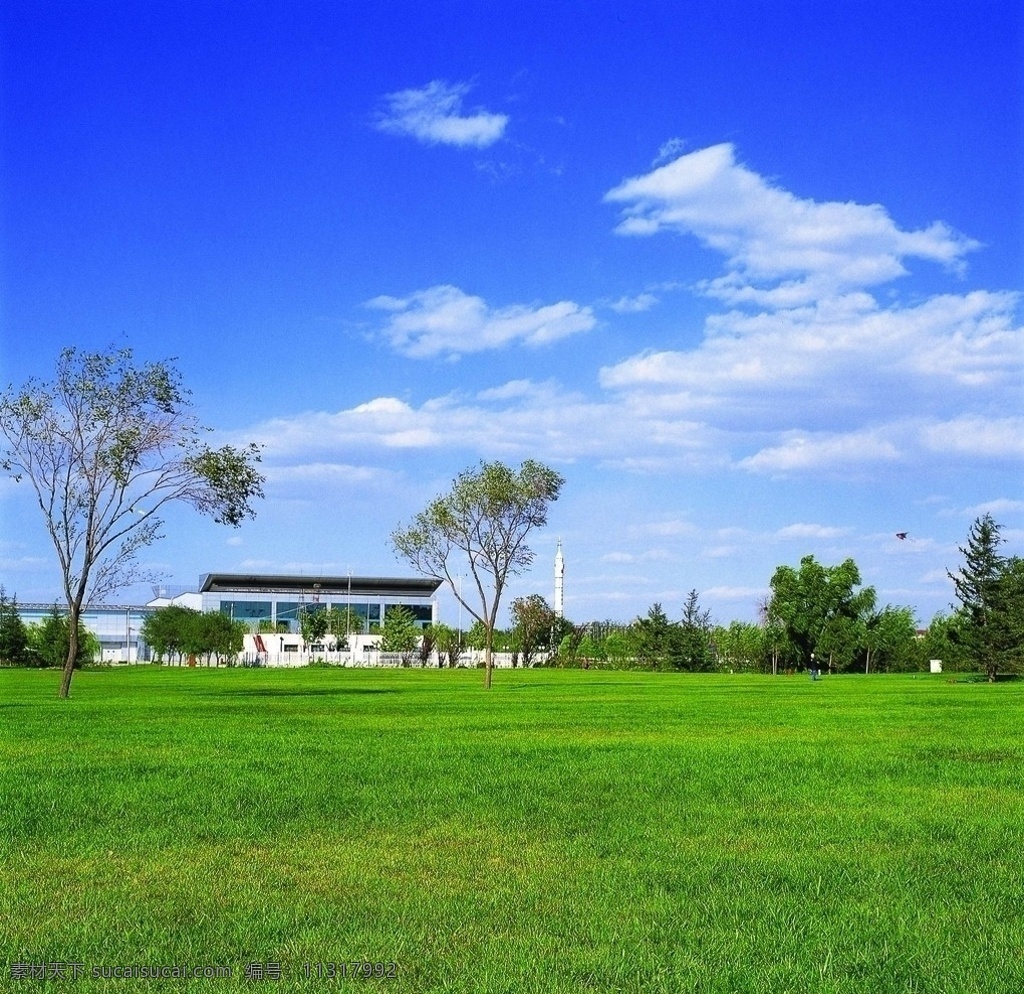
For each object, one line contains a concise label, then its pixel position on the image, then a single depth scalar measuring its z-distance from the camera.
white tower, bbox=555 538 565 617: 191.00
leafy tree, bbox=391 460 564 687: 68.19
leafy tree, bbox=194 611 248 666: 120.88
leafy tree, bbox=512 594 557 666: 126.44
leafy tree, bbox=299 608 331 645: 140.00
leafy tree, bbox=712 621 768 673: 122.56
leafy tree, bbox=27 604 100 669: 111.19
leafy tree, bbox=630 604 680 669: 110.50
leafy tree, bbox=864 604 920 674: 116.56
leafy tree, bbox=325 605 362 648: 143.27
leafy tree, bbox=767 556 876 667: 116.25
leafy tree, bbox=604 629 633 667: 116.81
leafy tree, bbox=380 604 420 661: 130.75
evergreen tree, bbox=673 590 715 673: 110.50
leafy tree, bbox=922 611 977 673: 79.56
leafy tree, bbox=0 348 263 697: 43.03
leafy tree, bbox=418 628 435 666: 127.94
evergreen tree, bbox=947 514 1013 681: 76.19
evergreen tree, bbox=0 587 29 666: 117.75
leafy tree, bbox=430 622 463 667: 126.95
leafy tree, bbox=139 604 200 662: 122.81
